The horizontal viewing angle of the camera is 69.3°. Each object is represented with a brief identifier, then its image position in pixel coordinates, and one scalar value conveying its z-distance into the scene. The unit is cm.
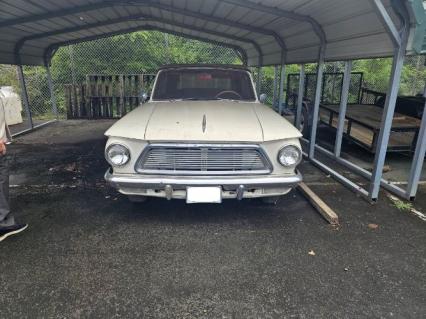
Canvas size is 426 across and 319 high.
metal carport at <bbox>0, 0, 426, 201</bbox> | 384
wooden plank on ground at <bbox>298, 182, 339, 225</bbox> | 372
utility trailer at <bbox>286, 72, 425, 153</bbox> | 584
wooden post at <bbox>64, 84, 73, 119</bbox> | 1203
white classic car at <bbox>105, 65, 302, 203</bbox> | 325
